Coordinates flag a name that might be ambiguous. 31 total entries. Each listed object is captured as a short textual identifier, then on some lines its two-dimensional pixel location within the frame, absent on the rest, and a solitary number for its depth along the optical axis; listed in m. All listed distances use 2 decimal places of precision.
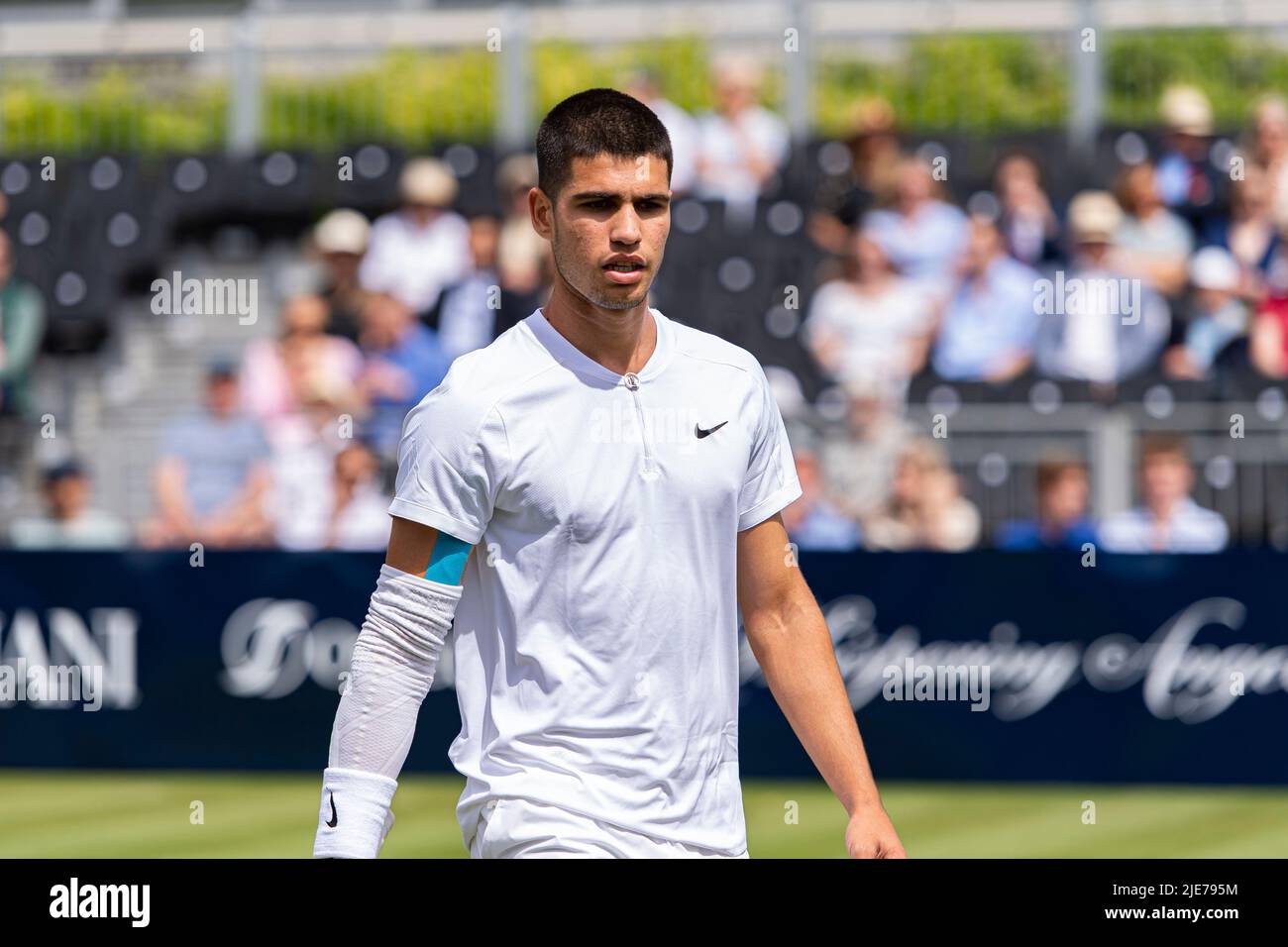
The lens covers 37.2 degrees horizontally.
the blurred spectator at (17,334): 12.40
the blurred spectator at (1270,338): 11.65
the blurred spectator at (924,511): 10.77
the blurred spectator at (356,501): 10.88
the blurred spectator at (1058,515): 10.66
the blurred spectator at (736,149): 13.22
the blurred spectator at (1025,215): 12.38
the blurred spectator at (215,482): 11.09
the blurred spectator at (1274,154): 12.20
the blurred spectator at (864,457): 10.79
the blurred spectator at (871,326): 11.65
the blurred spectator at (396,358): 11.65
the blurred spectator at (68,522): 11.27
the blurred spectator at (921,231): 11.97
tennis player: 3.34
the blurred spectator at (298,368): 11.65
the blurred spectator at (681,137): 13.05
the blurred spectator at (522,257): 11.94
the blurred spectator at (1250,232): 12.02
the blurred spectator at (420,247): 12.34
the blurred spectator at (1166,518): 10.50
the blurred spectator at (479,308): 11.84
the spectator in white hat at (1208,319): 11.78
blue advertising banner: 10.26
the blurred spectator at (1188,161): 12.62
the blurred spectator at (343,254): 12.50
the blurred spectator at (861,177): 12.76
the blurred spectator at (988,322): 11.62
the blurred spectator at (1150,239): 12.16
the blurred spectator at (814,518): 10.76
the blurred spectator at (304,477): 10.95
